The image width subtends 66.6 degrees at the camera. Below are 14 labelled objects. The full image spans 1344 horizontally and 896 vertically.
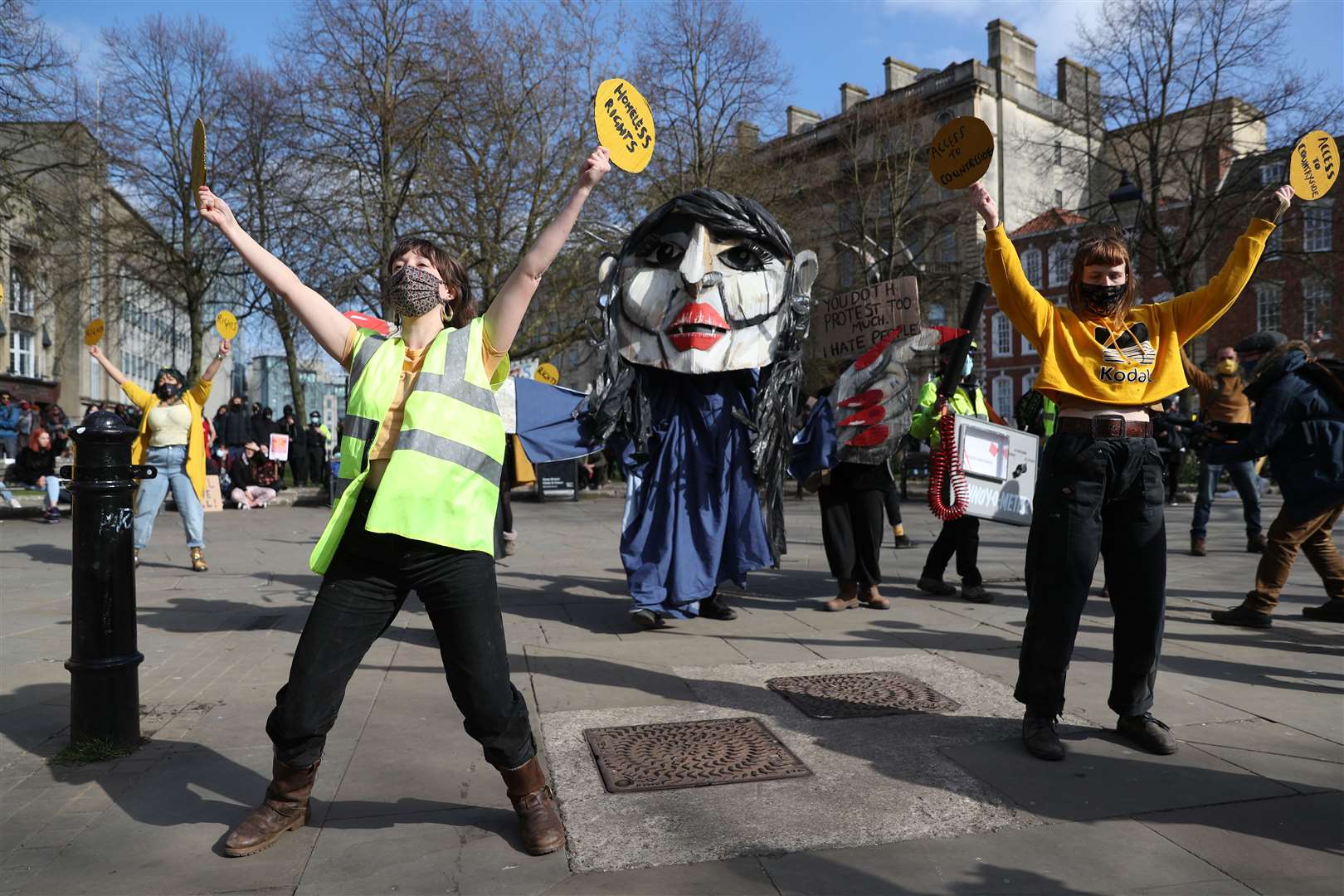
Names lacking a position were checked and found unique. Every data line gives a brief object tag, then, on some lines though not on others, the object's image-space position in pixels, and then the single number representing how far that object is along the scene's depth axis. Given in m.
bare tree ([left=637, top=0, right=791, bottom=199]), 23.97
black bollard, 3.54
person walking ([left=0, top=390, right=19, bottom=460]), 18.55
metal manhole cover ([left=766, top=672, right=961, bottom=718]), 4.03
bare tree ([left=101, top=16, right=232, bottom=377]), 24.11
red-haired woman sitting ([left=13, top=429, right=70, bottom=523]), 13.24
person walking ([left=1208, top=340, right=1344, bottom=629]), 5.63
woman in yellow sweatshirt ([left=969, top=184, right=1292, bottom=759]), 3.50
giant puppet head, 5.66
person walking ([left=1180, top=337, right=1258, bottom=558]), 8.76
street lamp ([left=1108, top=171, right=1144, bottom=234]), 9.70
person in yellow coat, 8.25
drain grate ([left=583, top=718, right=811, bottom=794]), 3.24
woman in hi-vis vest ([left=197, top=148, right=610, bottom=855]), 2.72
